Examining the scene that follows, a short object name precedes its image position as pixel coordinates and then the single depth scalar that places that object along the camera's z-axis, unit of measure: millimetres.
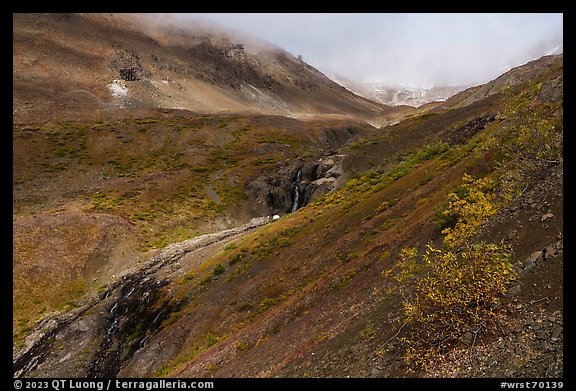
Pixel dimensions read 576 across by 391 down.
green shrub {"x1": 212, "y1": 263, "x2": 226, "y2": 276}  31844
